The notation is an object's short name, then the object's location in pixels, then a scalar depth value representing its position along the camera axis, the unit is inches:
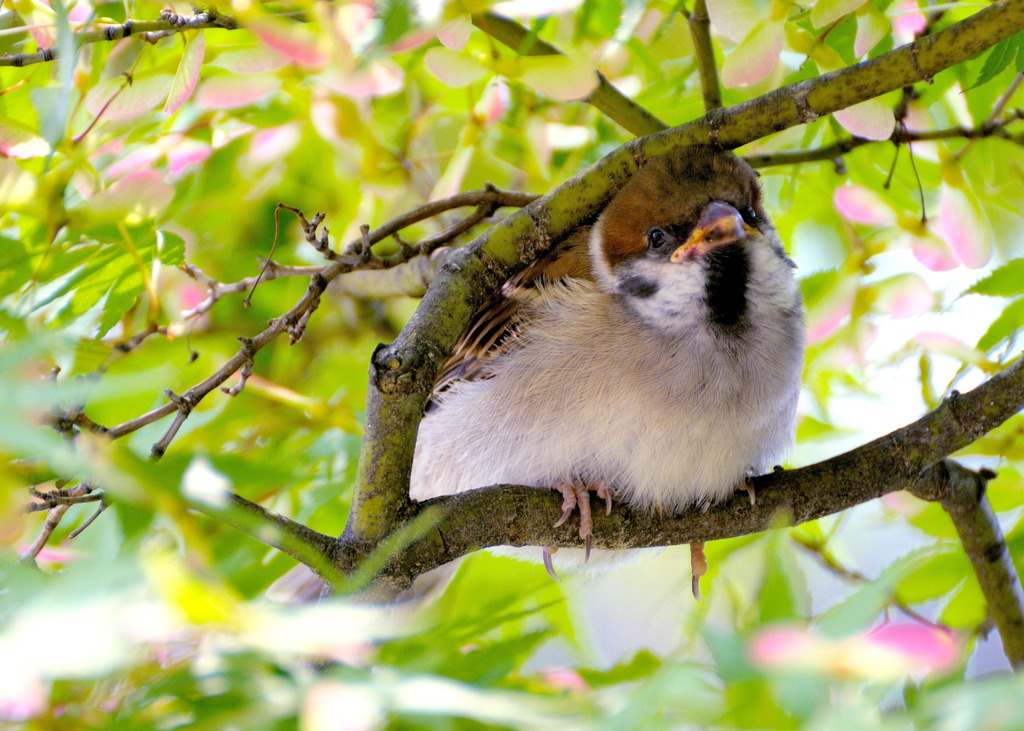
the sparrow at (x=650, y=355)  126.9
